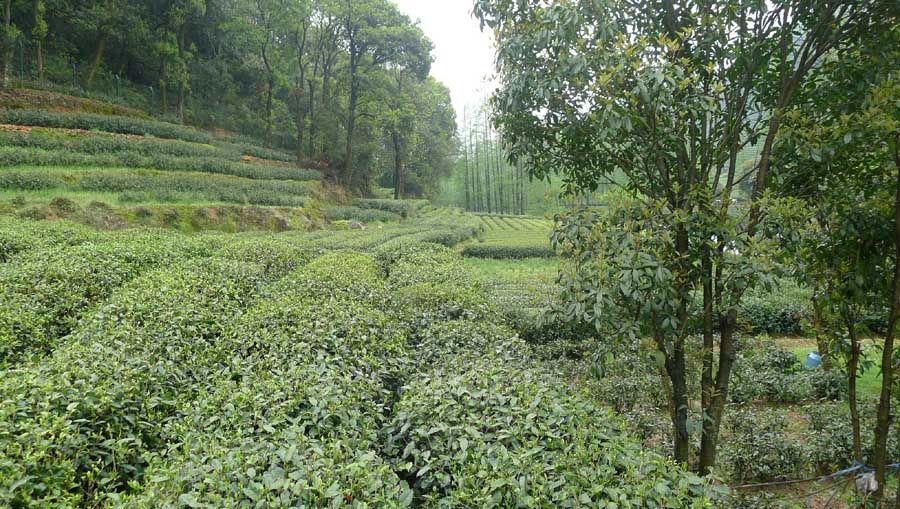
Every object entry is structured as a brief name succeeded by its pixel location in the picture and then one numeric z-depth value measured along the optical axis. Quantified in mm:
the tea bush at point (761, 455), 3967
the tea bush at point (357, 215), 23133
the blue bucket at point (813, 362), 6535
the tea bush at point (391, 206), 27422
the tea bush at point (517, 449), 1935
